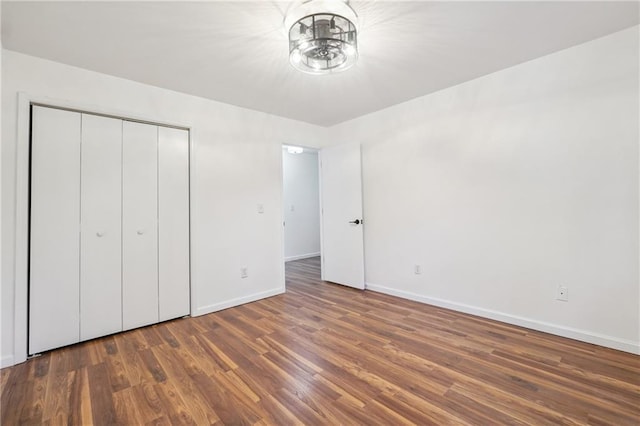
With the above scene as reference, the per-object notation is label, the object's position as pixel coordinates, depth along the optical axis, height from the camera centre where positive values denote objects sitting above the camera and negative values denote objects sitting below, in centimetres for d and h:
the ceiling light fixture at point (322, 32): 167 +120
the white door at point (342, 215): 389 +4
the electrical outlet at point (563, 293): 236 -67
